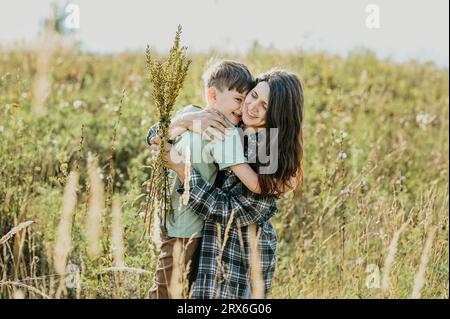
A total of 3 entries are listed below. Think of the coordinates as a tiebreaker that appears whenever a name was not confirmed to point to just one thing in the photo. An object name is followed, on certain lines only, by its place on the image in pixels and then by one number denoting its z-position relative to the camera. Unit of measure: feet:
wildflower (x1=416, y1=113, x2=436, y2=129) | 24.21
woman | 11.37
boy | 11.57
